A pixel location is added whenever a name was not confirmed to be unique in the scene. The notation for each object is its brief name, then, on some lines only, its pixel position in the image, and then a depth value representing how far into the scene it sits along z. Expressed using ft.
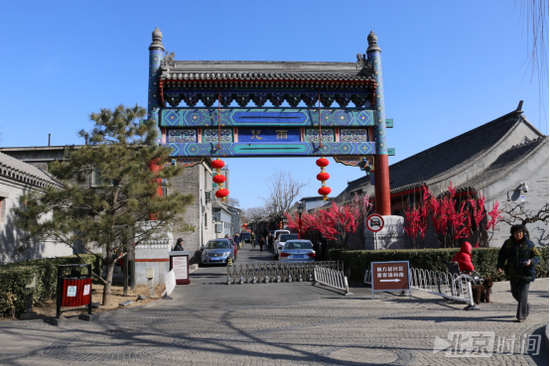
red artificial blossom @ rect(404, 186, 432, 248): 56.08
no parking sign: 47.29
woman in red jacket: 36.68
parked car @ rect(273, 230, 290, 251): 121.20
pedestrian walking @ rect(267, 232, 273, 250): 138.10
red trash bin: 31.94
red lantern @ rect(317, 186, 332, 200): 55.82
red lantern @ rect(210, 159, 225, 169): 54.56
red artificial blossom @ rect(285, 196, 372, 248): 73.00
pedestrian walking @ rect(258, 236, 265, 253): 135.27
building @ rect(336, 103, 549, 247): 56.54
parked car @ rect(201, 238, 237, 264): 82.48
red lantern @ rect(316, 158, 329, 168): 55.29
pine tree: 36.99
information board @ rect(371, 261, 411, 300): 40.19
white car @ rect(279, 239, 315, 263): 62.90
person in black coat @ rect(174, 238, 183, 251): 66.49
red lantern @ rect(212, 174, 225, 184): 54.29
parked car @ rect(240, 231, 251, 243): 249.45
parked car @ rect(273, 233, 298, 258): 102.55
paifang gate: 54.85
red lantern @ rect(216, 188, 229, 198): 55.00
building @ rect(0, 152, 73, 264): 43.65
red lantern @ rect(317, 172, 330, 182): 55.83
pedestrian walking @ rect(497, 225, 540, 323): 27.73
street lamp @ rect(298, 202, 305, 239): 92.10
